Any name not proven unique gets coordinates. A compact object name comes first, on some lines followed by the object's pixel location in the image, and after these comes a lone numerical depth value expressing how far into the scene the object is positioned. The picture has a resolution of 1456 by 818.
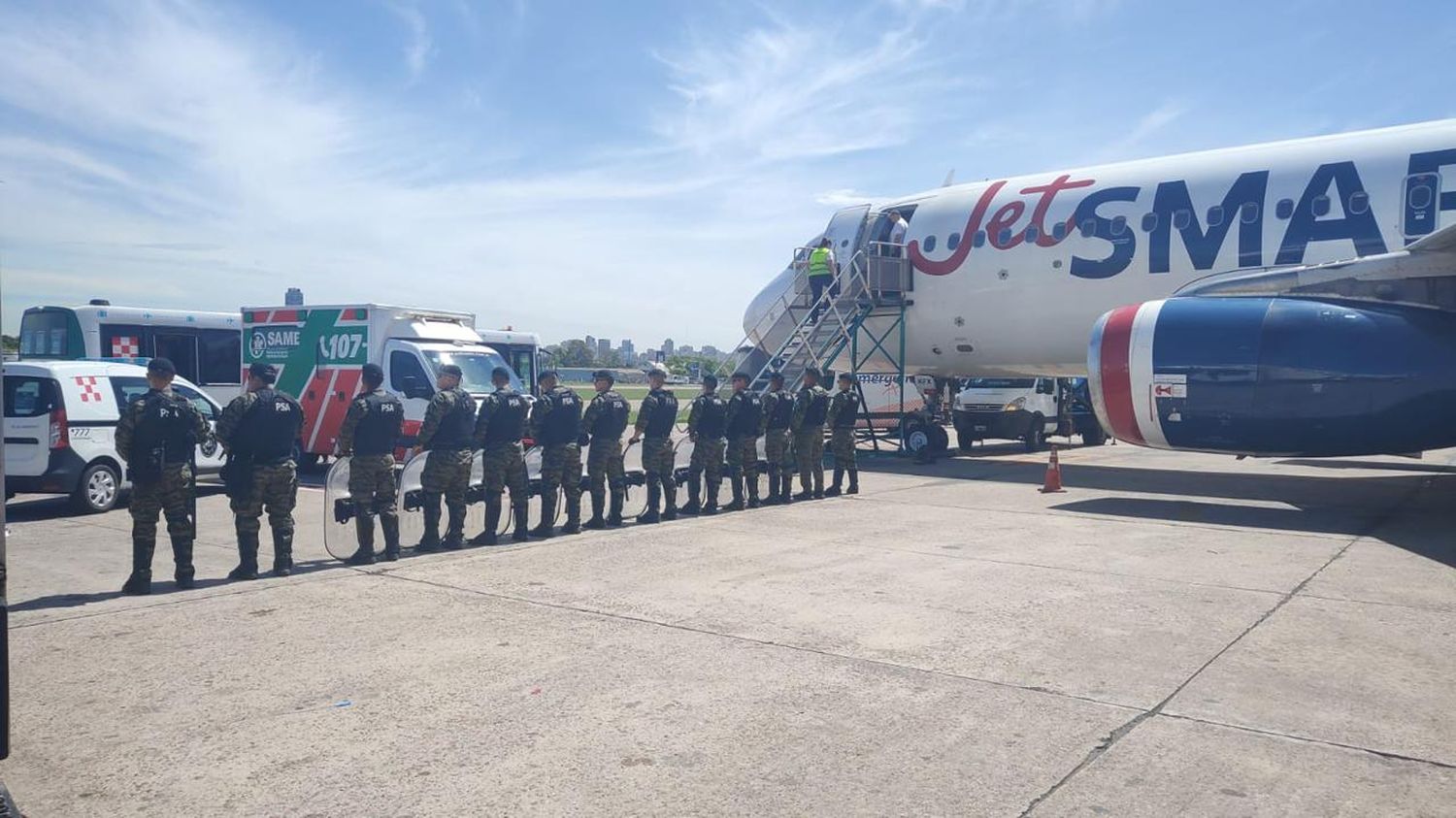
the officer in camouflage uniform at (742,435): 13.01
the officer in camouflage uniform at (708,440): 12.52
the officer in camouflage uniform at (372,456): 9.09
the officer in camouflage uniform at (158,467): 7.90
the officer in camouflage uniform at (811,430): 13.87
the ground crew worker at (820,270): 19.39
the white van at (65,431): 12.28
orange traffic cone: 14.66
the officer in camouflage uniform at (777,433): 13.60
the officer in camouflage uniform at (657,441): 11.80
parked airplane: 11.23
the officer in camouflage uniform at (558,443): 10.95
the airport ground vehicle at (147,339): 20.58
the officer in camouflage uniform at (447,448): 9.67
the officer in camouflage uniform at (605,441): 11.20
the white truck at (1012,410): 22.22
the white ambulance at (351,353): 16.50
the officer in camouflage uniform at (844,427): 14.23
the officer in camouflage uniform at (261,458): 8.45
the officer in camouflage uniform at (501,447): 10.30
